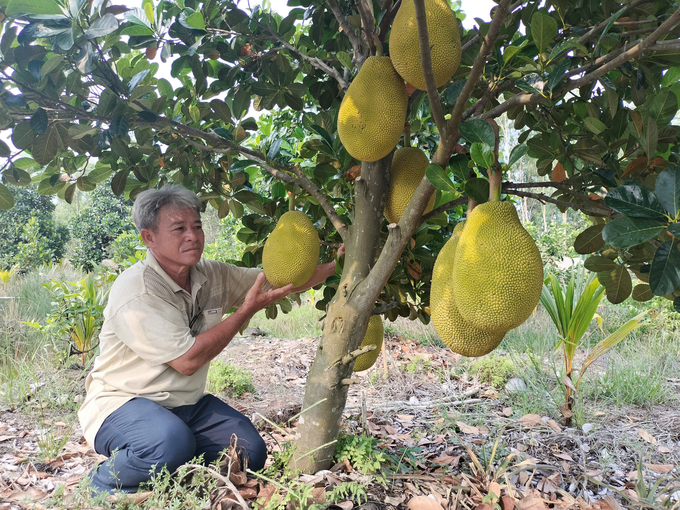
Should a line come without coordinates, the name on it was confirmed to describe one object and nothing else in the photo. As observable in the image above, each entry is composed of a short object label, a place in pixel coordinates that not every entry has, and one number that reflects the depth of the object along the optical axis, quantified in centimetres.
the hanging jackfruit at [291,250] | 135
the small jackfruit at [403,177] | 123
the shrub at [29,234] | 910
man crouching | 152
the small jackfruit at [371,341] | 142
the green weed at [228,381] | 287
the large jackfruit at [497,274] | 82
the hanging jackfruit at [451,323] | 92
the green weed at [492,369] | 304
